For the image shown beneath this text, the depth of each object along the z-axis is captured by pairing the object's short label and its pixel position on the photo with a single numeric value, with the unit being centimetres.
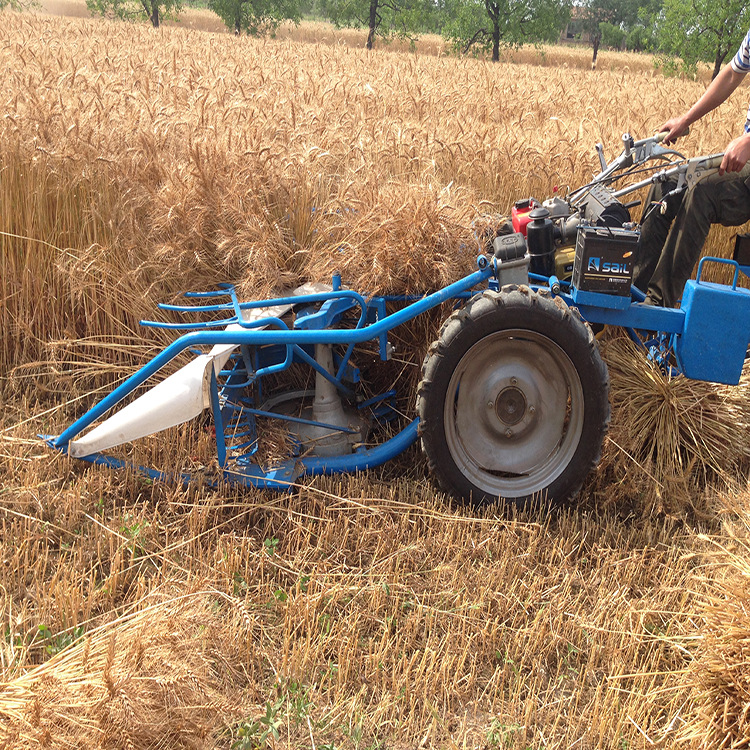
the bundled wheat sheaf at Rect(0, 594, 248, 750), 200
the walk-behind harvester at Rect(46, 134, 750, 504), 327
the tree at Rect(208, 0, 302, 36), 3716
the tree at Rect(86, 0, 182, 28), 3672
